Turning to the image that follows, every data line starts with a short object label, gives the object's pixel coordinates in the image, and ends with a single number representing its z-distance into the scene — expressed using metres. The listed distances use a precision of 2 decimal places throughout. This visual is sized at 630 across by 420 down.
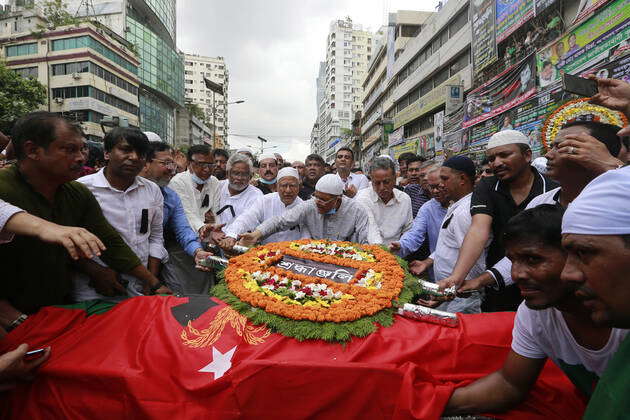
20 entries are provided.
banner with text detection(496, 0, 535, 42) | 11.50
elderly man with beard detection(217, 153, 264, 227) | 4.86
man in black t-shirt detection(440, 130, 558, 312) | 2.77
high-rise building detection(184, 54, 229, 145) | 104.62
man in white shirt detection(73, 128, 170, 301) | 2.90
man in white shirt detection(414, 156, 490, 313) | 2.96
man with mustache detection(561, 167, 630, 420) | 1.07
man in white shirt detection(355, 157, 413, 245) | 4.57
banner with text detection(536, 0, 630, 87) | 6.97
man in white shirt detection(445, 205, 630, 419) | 1.58
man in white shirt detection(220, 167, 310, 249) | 4.12
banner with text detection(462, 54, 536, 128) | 10.52
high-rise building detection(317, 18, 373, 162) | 94.06
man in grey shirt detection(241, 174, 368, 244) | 3.73
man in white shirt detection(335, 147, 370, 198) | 7.00
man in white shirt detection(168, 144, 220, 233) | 4.61
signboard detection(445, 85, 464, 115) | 18.52
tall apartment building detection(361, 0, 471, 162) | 22.11
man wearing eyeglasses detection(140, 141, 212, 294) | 3.67
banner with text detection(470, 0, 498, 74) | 13.77
